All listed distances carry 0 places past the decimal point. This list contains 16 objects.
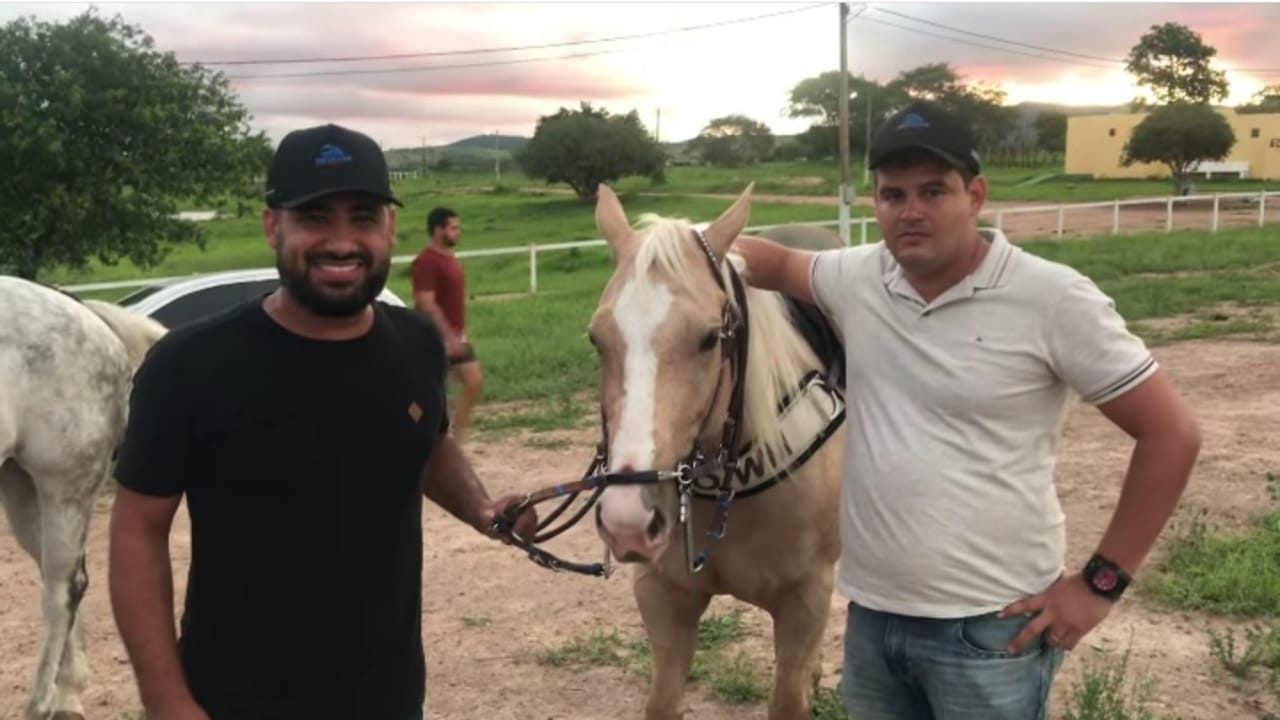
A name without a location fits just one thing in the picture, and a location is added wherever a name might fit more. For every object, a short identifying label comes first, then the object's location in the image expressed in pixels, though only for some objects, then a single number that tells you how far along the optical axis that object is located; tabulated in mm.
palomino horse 2146
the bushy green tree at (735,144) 79125
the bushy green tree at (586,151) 44969
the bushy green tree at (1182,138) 38938
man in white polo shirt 1896
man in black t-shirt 1861
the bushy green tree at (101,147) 14133
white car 8852
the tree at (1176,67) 60938
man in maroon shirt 7852
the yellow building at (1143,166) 52562
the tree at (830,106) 63625
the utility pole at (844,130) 19531
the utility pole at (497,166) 67438
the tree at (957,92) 62156
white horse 3895
